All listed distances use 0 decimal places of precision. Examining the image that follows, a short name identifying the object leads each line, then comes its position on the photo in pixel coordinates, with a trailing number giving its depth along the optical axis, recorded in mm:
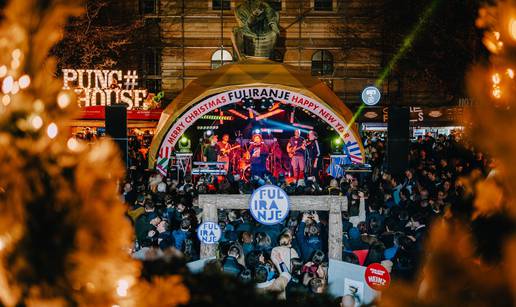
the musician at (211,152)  17719
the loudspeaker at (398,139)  14914
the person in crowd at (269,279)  7484
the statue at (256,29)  18734
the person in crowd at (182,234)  9343
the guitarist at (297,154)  18156
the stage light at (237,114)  18922
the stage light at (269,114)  18609
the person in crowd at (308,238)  8938
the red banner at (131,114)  21984
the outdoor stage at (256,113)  15312
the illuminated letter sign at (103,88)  21172
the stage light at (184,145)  18078
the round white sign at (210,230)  8344
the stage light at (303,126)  19431
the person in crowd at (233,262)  7734
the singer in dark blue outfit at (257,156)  18328
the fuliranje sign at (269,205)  8180
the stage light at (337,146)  18703
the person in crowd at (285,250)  8281
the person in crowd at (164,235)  9195
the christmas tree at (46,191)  1979
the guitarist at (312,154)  18734
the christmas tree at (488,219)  1586
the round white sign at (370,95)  26422
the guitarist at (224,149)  18438
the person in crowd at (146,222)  9609
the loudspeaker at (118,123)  14352
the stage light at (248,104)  19462
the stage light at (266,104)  19756
